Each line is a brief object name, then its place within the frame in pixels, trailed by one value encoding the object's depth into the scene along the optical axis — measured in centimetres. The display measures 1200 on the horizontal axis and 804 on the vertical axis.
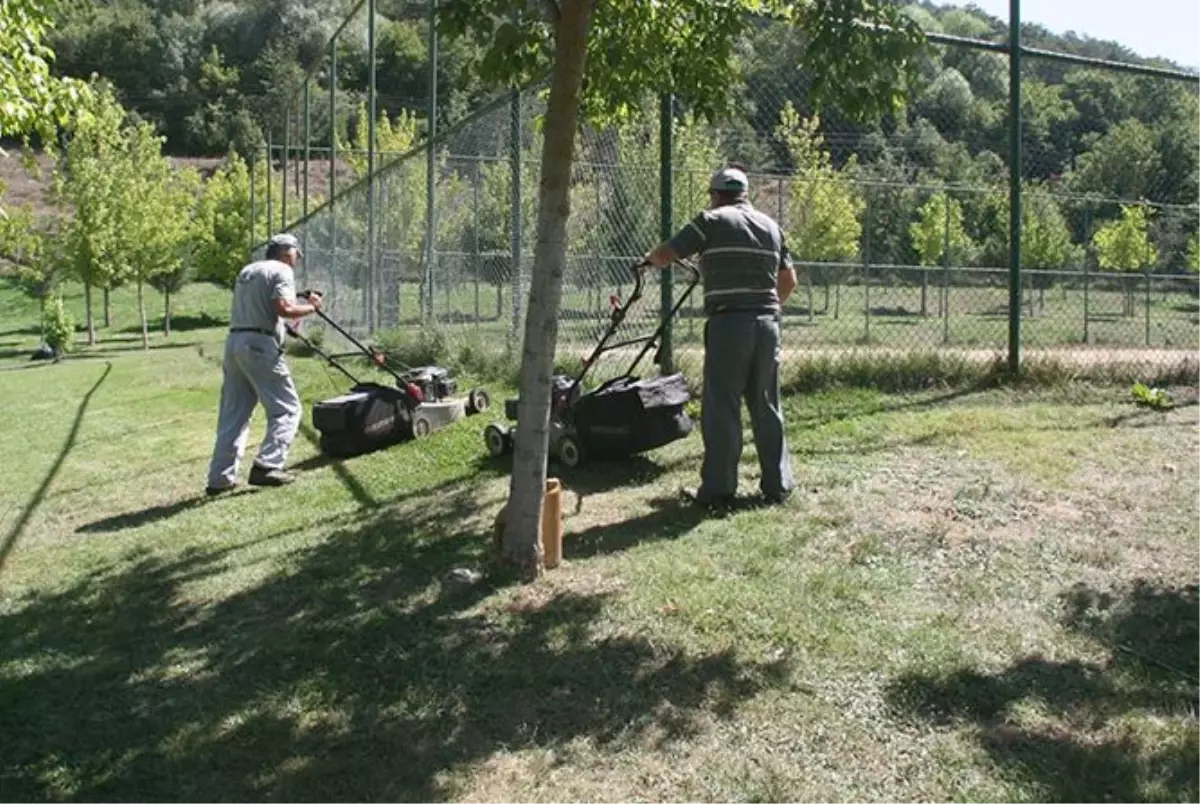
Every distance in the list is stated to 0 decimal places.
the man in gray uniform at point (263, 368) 788
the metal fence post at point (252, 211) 3685
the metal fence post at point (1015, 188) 864
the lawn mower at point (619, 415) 663
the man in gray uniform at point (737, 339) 594
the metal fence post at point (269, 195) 3132
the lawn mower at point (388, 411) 847
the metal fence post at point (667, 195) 784
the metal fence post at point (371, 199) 1627
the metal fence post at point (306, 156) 2300
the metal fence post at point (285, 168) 2668
